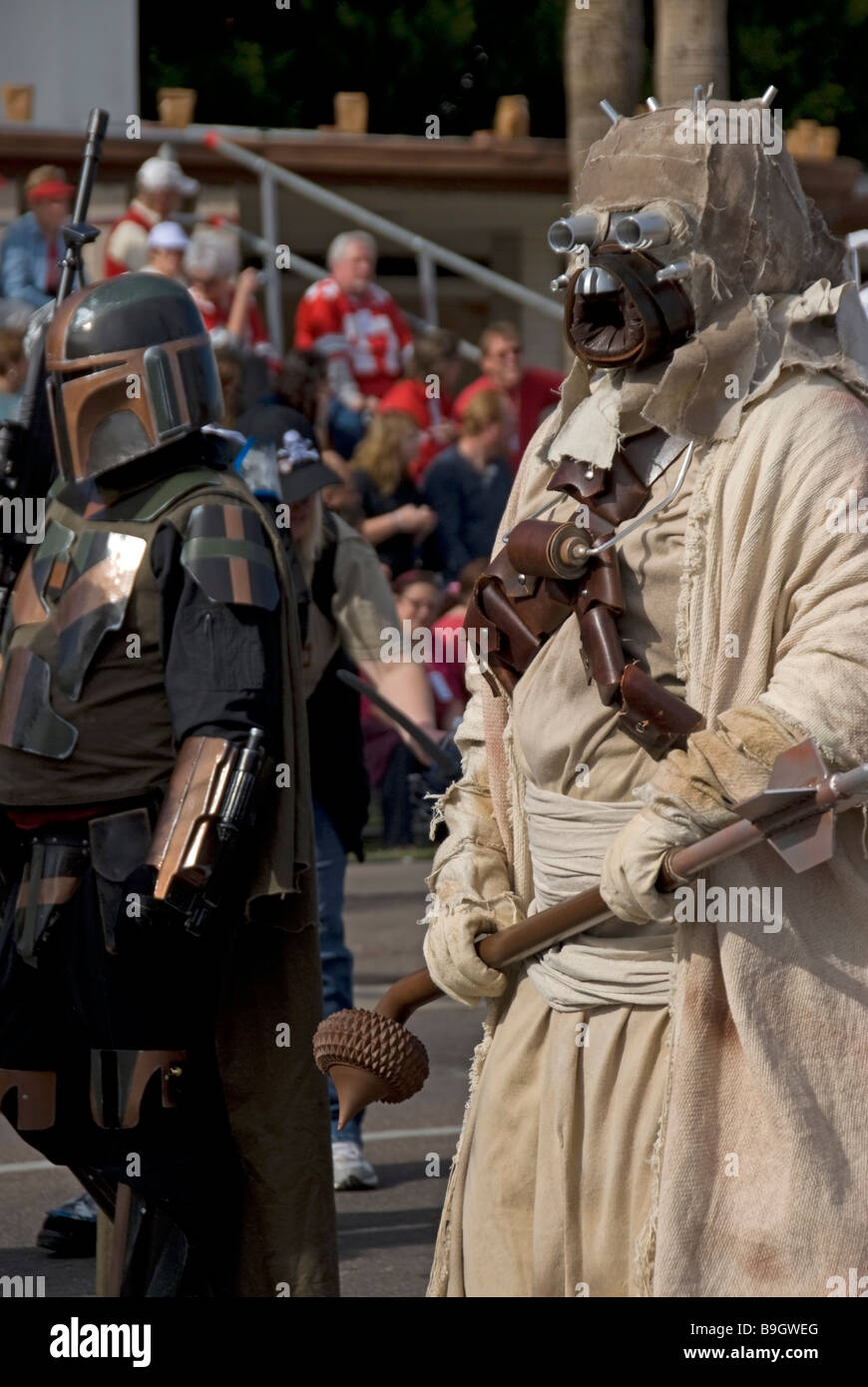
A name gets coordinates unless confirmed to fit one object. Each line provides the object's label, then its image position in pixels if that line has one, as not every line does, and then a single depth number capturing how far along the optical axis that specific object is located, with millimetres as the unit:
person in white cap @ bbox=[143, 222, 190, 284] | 10422
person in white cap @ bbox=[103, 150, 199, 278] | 10797
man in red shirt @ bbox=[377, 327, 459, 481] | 12047
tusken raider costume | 3385
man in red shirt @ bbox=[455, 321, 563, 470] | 12602
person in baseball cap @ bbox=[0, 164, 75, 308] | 11070
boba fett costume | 4328
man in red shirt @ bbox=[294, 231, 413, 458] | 12070
